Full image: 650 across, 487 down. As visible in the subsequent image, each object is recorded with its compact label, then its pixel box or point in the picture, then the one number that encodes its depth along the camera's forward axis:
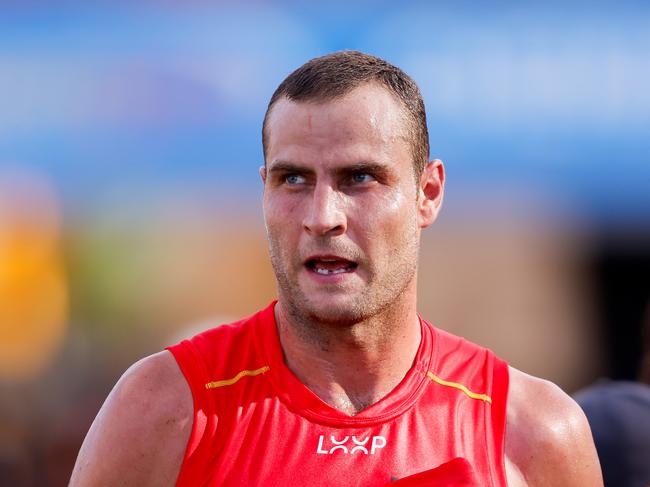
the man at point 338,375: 5.27
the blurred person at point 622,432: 7.18
